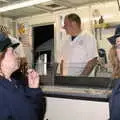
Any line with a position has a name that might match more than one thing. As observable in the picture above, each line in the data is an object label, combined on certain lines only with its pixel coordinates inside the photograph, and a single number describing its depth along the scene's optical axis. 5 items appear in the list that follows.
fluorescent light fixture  3.63
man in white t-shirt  2.65
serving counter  1.36
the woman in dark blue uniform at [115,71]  1.23
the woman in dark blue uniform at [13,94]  1.45
